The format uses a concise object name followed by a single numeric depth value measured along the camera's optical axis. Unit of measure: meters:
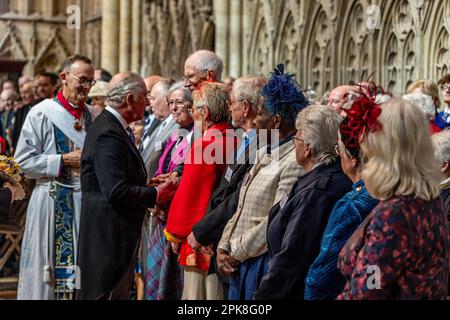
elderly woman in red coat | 11.09
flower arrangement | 9.50
